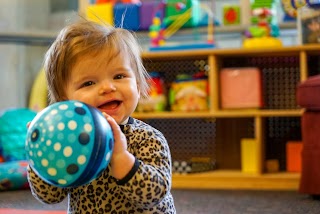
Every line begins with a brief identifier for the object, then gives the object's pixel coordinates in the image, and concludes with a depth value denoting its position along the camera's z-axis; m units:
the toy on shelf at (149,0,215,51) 3.26
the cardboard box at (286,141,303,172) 3.04
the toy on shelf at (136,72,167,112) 3.20
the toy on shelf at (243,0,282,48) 3.04
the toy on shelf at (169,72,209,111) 3.13
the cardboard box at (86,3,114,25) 3.38
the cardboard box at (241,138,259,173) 3.03
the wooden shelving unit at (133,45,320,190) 2.96
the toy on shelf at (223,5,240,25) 3.42
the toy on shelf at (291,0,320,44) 2.93
